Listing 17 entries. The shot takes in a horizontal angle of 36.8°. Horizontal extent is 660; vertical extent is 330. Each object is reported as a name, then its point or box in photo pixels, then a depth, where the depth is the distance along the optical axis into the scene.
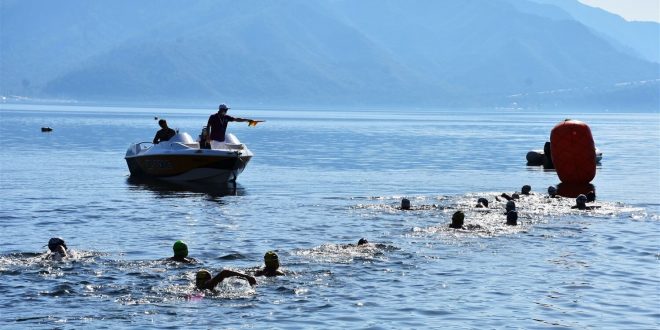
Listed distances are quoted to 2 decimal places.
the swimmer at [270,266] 20.20
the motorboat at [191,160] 40.41
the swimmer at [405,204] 32.59
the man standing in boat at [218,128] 41.06
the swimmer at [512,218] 28.34
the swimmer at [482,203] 32.44
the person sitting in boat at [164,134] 41.88
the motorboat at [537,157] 59.91
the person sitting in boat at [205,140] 40.56
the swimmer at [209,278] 18.84
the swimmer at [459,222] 27.38
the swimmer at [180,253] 21.84
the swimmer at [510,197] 34.75
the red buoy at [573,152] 42.81
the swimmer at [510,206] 30.31
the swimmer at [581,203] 32.84
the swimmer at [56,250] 21.81
